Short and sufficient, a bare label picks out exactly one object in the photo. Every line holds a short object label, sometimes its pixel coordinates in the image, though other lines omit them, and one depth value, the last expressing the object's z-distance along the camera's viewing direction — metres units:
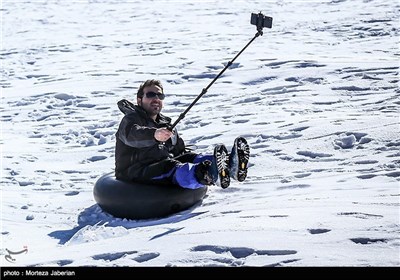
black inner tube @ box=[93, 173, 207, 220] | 11.45
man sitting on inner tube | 10.99
